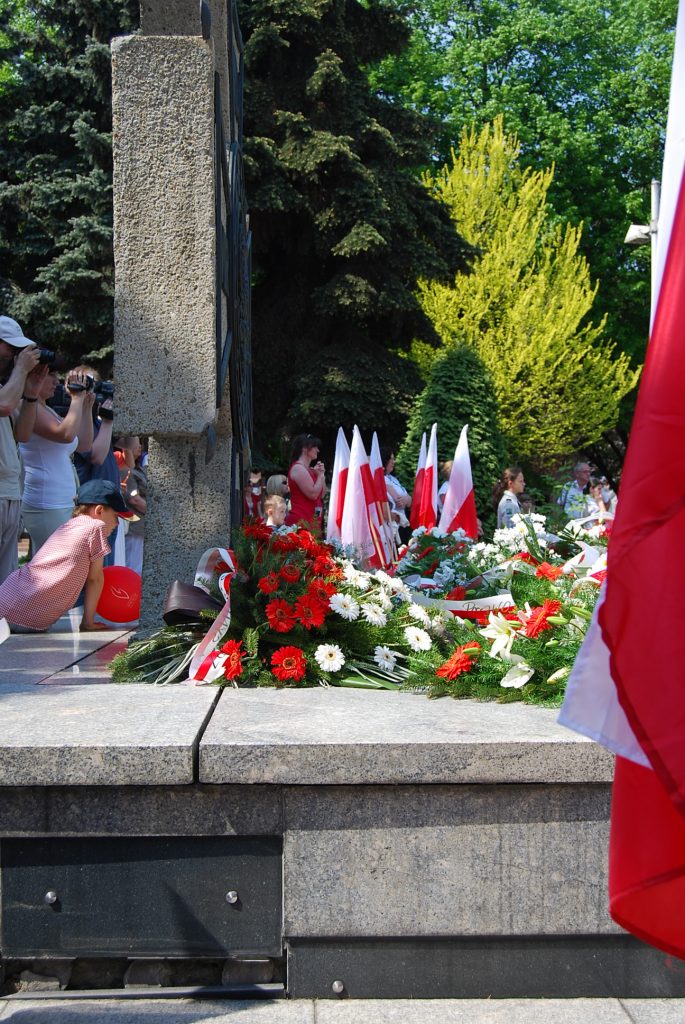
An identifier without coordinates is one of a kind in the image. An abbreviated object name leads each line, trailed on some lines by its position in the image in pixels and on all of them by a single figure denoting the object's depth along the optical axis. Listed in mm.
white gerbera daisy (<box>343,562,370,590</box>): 4703
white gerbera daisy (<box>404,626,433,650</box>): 4395
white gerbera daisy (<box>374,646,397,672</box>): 4312
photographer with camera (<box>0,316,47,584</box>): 5594
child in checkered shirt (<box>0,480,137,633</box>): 5641
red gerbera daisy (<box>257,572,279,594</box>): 4312
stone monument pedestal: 3275
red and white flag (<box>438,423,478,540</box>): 9641
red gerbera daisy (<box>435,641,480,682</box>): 3971
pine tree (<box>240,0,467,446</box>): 21047
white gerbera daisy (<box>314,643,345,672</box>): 4168
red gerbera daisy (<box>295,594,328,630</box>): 4242
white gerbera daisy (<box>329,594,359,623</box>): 4340
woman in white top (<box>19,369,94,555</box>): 6699
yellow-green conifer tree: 28406
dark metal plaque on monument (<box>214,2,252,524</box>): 5270
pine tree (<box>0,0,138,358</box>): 20281
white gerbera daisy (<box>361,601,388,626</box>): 4449
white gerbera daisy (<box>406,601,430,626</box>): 4680
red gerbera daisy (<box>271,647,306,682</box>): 4078
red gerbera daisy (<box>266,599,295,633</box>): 4215
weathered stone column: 4938
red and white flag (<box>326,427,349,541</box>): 8453
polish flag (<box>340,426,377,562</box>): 8258
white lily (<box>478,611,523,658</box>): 3990
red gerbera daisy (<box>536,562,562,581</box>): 5223
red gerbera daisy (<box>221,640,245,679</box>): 4105
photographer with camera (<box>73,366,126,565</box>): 7466
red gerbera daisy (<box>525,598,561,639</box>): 3998
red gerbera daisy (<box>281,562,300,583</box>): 4430
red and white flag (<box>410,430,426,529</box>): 11258
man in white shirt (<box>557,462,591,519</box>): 10348
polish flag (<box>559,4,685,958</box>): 1689
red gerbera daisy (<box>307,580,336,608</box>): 4344
